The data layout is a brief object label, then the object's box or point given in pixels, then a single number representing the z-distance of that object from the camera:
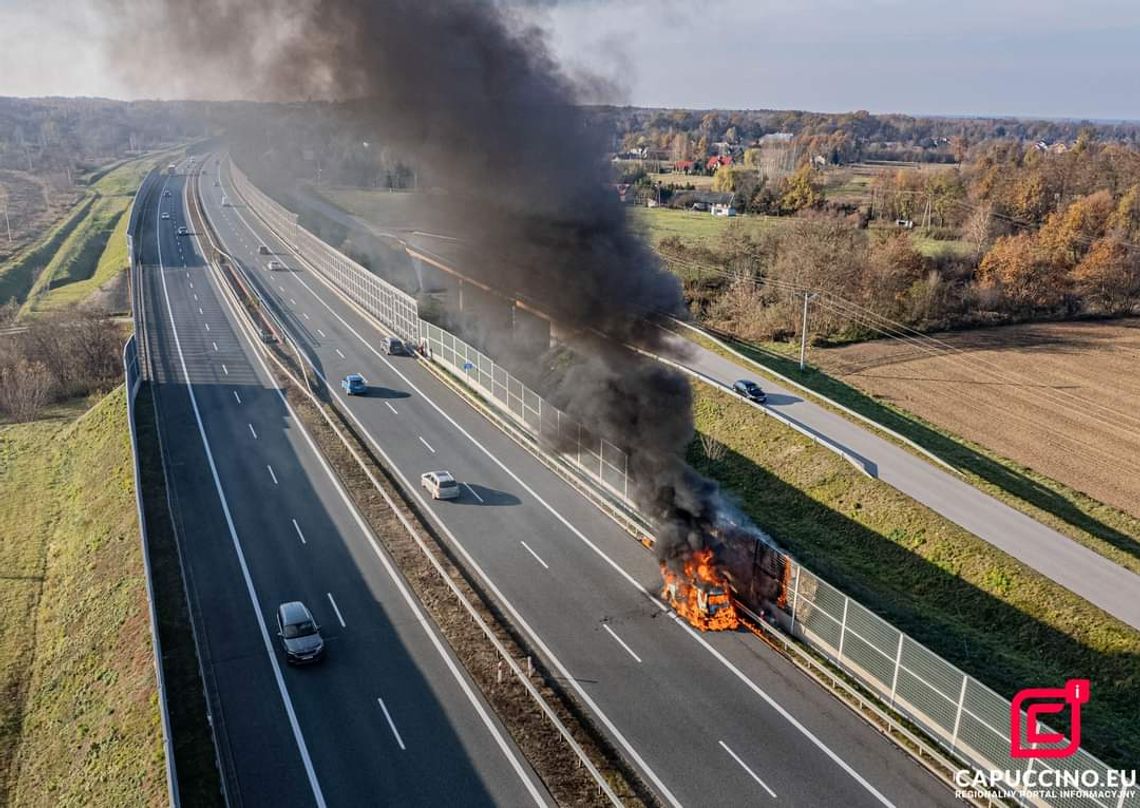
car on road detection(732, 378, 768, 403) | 50.84
